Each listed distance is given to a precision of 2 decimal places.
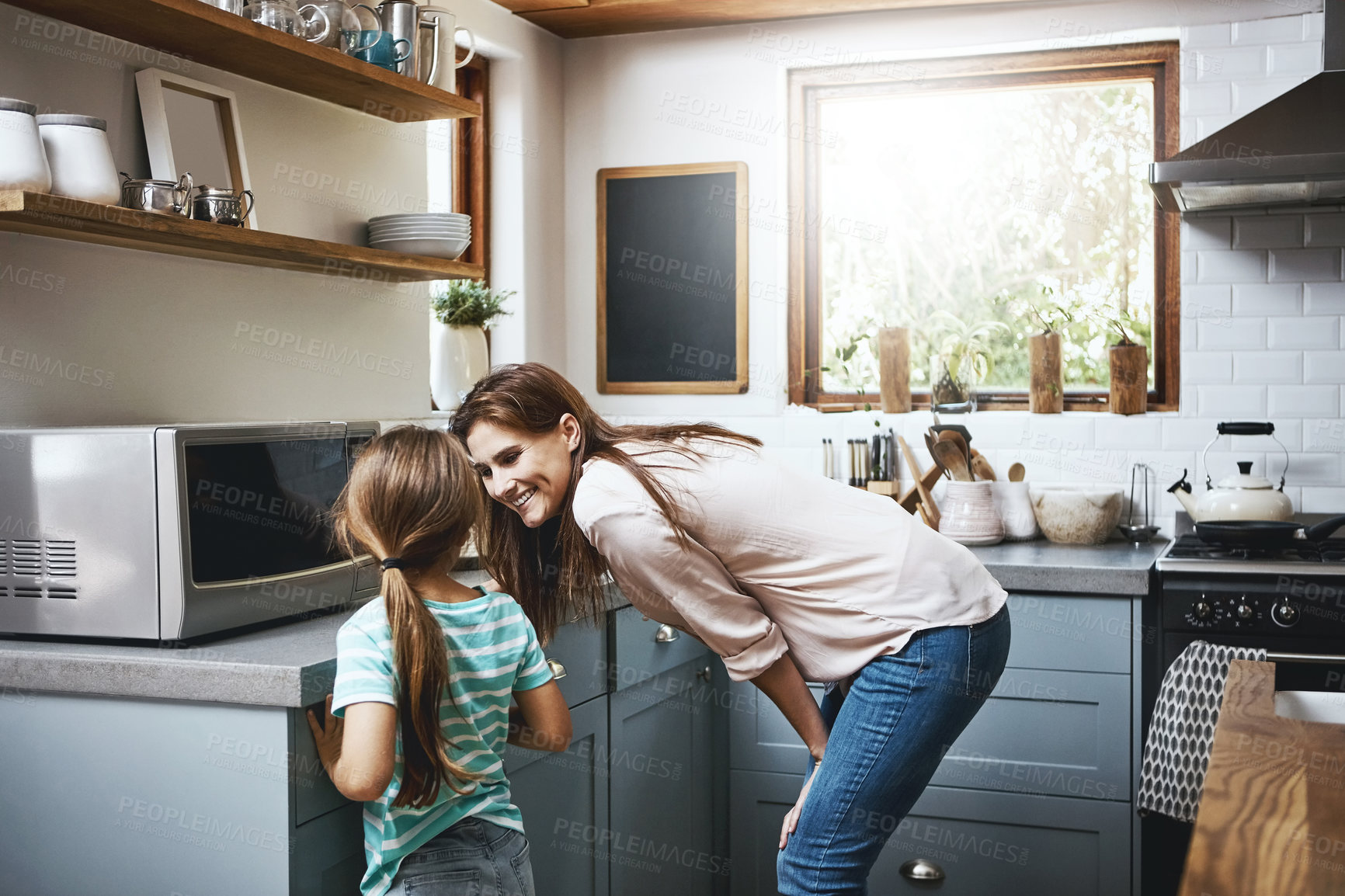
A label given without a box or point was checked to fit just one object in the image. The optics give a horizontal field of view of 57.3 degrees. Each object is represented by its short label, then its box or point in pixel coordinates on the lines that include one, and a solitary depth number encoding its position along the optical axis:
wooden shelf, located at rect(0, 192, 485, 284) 1.71
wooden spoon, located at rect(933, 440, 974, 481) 3.16
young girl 1.46
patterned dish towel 1.95
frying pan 2.69
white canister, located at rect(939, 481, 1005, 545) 3.01
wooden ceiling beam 3.34
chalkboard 3.60
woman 1.68
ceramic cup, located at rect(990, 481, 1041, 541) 3.11
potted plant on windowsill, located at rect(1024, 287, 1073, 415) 3.32
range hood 2.69
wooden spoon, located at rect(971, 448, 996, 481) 3.25
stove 2.46
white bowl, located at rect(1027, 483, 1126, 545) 3.05
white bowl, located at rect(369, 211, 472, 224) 2.51
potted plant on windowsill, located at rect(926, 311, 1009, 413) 3.37
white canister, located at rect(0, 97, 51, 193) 1.66
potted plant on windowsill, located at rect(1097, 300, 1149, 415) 3.25
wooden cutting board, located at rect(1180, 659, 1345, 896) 1.06
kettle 2.88
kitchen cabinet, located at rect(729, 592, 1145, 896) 2.61
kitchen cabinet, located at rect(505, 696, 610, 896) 2.09
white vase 3.05
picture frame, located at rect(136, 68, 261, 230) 2.08
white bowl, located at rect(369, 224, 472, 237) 2.52
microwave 1.69
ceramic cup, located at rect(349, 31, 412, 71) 2.34
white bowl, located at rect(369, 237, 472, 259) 2.53
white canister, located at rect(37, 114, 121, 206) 1.76
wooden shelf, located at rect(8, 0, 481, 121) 1.90
